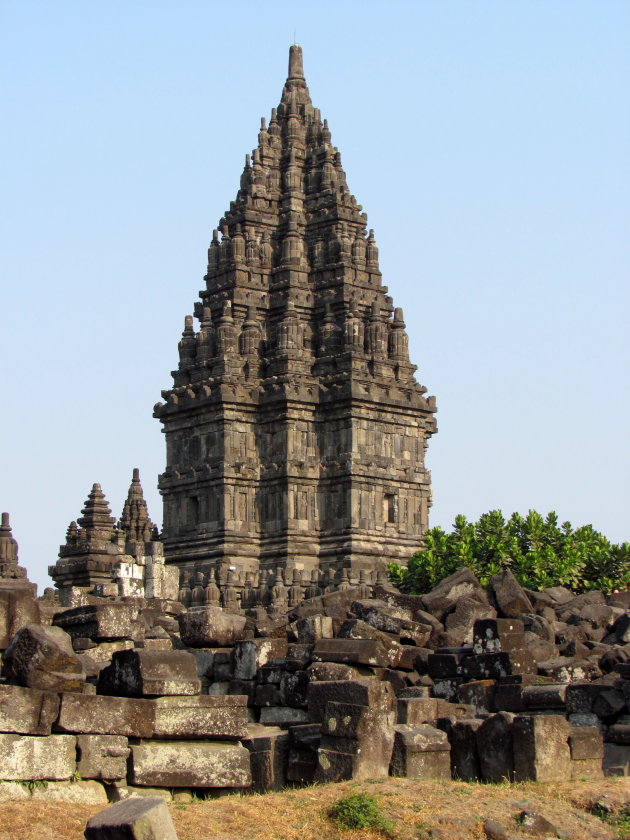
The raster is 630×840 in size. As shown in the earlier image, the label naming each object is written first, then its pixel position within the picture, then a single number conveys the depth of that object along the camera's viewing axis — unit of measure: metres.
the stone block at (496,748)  22.14
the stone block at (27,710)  20.06
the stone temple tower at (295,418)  57.12
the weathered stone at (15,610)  23.09
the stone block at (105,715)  20.48
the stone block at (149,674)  21.38
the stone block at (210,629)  30.36
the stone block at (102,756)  20.50
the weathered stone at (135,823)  15.94
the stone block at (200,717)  21.28
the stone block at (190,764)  20.94
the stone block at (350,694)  21.95
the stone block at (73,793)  20.00
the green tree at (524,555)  50.44
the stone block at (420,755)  21.75
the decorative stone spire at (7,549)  51.93
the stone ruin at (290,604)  21.28
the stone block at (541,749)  21.88
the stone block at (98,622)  26.52
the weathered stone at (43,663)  20.66
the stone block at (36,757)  19.91
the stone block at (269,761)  22.47
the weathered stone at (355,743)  21.48
